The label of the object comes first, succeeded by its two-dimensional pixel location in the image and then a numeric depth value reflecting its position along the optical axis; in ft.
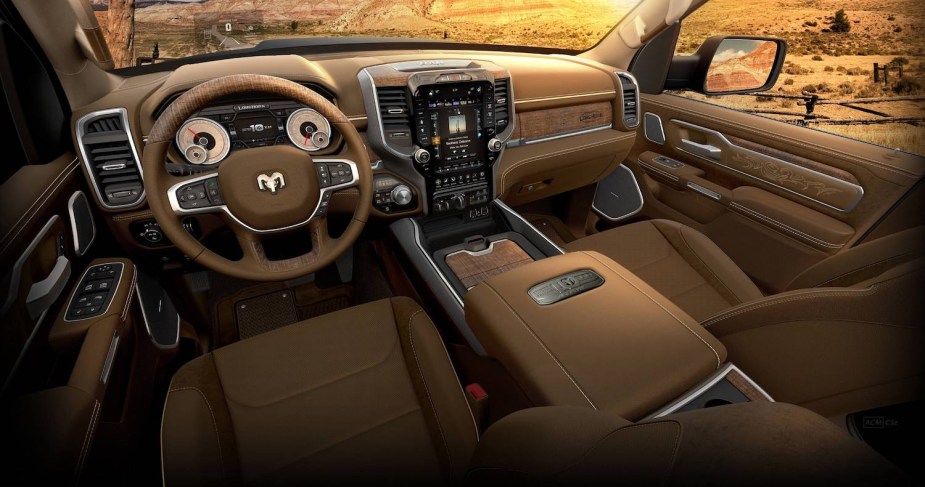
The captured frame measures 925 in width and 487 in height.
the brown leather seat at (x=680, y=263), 6.18
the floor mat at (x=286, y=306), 7.73
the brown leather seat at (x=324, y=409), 3.80
